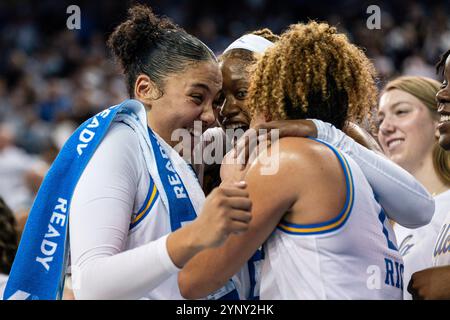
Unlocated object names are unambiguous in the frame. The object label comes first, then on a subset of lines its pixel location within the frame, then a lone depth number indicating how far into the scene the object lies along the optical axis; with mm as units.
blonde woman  7184
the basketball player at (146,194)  3461
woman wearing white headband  3832
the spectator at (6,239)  6008
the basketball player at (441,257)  4758
